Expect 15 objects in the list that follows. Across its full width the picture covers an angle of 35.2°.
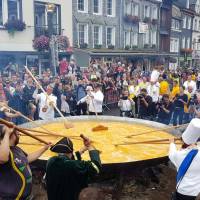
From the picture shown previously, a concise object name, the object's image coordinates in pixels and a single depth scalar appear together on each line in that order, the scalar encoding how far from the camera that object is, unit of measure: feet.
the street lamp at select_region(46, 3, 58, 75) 48.21
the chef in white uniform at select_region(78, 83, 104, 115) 34.24
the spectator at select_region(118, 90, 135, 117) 37.01
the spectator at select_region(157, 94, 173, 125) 36.13
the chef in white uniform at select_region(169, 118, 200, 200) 14.12
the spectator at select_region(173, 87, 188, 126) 37.29
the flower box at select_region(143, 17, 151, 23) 106.52
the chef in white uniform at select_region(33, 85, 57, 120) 31.31
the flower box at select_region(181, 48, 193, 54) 137.18
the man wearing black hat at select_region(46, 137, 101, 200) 11.57
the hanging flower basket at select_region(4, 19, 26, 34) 57.26
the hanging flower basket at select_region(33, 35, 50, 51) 60.75
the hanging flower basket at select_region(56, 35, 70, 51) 66.93
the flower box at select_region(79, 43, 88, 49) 78.54
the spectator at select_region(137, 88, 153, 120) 37.10
